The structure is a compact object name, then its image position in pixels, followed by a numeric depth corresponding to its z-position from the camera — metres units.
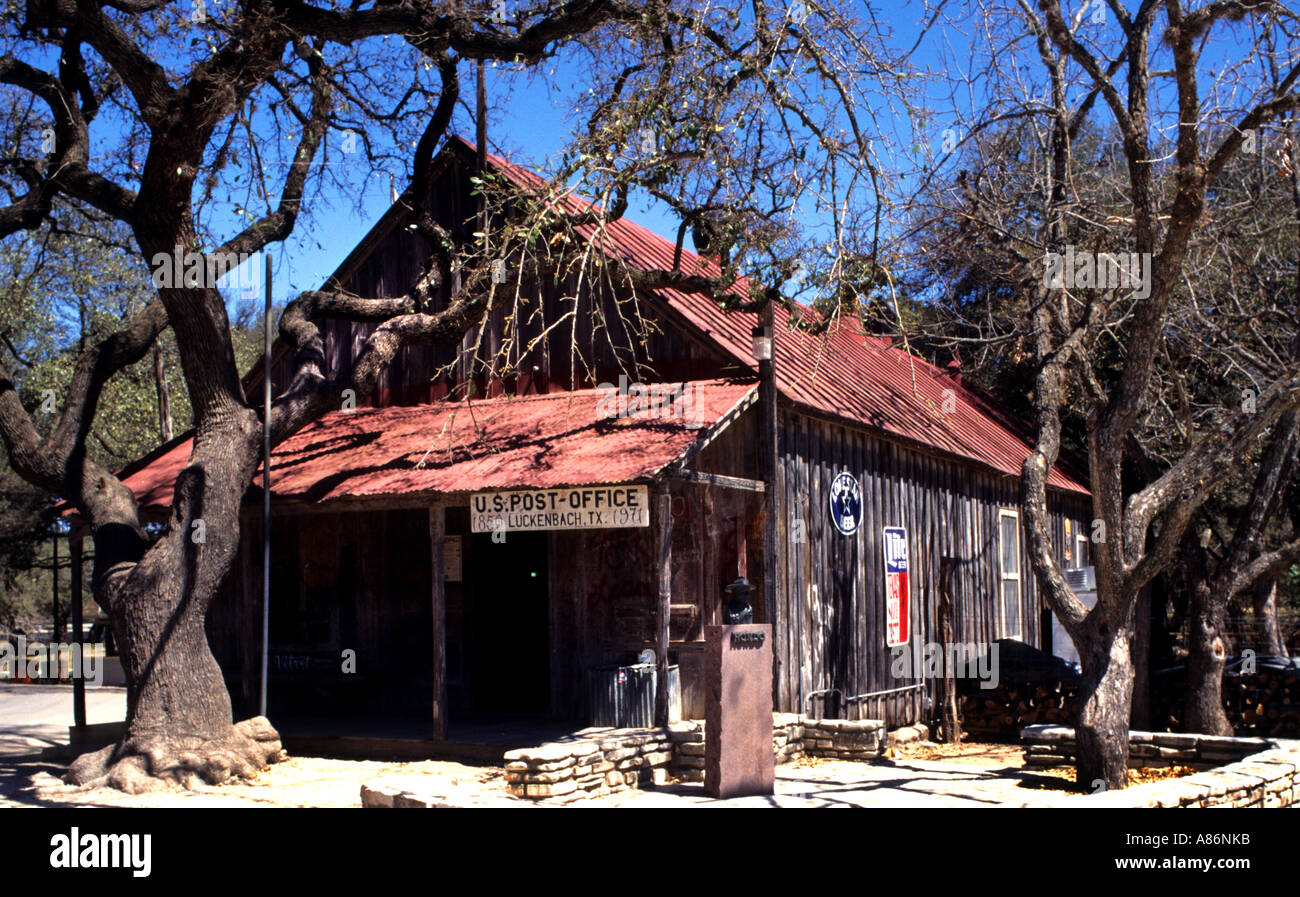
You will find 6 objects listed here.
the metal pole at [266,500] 12.55
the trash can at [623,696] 12.05
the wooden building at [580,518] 12.42
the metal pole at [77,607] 14.64
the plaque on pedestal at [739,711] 10.24
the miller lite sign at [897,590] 15.74
